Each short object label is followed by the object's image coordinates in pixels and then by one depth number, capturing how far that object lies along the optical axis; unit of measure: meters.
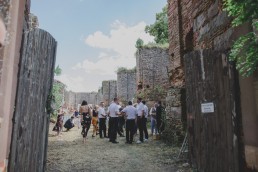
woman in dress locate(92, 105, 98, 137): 13.05
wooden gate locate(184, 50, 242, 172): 4.34
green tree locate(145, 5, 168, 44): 28.73
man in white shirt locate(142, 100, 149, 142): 11.19
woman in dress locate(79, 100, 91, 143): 10.71
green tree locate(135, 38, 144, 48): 31.02
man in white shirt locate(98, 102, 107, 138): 12.31
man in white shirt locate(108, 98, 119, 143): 10.80
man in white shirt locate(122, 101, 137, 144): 10.58
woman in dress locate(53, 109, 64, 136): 13.26
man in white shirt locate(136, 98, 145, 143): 11.09
